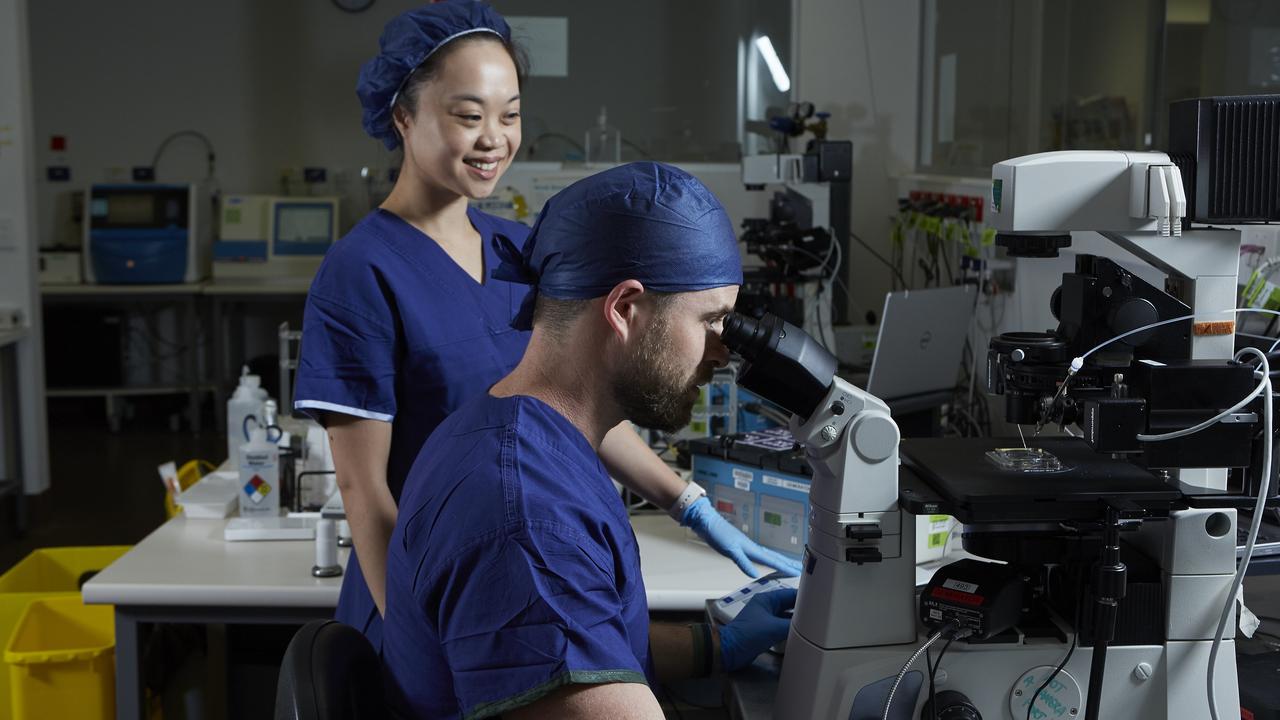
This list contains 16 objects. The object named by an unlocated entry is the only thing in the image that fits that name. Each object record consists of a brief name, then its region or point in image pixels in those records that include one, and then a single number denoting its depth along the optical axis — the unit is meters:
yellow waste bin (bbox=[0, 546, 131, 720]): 2.67
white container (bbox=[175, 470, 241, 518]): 2.39
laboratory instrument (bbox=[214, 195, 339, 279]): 6.29
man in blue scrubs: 0.99
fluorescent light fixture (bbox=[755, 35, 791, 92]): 5.17
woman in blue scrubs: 1.62
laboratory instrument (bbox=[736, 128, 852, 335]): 3.39
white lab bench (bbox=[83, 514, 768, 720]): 2.02
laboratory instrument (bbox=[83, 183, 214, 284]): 6.11
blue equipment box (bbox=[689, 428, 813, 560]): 2.04
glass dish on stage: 1.29
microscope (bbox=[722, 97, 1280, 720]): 1.19
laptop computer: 2.64
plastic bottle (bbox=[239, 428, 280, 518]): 2.32
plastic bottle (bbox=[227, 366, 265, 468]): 2.70
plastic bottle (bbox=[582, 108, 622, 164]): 5.80
